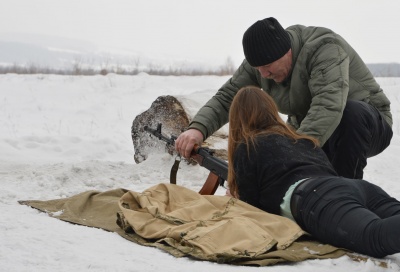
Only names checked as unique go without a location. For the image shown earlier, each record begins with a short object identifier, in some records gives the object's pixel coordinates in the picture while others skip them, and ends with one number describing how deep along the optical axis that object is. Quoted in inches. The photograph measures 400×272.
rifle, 165.0
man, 162.1
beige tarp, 121.9
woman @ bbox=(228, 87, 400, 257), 122.2
